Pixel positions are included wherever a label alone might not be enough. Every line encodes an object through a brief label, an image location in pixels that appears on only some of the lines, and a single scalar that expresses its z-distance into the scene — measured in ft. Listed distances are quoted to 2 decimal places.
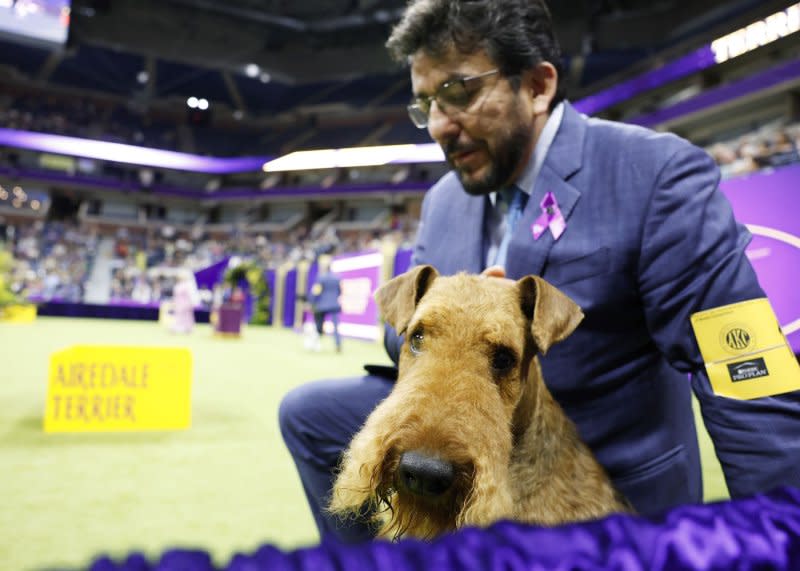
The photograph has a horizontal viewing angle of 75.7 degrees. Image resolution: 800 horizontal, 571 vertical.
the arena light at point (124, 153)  74.59
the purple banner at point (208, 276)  38.99
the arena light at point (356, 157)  72.23
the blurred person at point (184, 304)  33.42
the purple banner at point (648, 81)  41.47
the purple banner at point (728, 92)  34.22
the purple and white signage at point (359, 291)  33.45
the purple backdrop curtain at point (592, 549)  1.10
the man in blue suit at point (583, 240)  3.61
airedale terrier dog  2.80
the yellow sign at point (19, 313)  34.50
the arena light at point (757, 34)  32.96
